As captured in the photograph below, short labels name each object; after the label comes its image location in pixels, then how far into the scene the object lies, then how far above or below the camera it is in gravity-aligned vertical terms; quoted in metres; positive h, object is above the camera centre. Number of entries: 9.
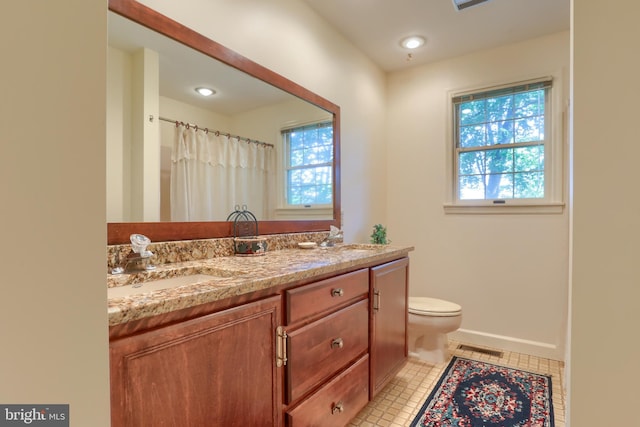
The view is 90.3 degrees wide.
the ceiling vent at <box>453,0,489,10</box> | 2.14 +1.41
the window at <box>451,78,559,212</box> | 2.57 +0.56
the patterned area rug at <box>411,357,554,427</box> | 1.73 -1.15
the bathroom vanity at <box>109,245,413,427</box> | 0.74 -0.42
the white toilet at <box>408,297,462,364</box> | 2.36 -0.87
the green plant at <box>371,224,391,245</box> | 2.74 -0.22
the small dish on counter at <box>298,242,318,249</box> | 2.03 -0.22
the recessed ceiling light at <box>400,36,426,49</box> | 2.59 +1.40
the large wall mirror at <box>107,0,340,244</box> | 1.25 +0.37
